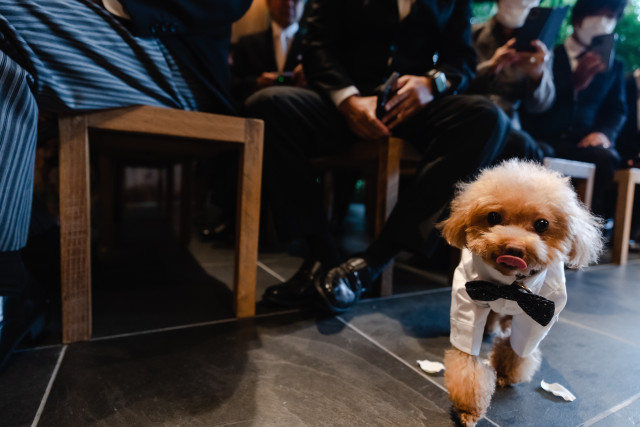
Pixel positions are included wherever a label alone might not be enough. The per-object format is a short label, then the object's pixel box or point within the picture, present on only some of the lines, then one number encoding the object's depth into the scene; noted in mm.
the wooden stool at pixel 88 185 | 786
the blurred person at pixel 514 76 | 1420
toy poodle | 558
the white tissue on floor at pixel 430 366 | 738
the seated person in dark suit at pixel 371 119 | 1020
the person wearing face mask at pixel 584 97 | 2152
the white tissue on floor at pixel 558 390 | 664
